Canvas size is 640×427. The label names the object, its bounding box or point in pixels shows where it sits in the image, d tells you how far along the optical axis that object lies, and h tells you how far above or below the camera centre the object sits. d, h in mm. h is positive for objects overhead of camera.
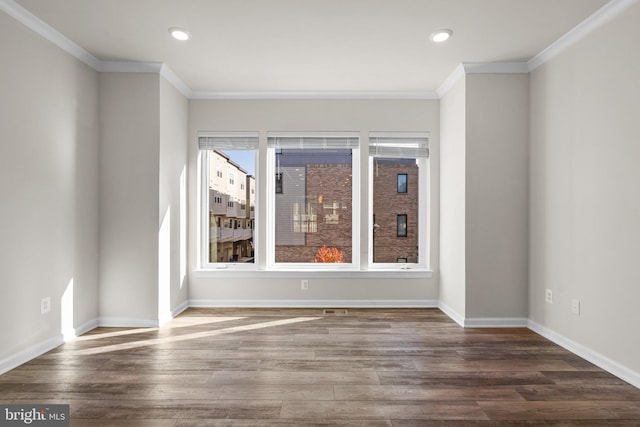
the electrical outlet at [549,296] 3551 -738
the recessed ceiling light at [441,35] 3182 +1504
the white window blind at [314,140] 4781 +924
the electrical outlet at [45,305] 3142 -745
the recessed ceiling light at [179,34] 3159 +1500
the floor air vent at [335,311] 4398 -1120
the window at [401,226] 4879 -138
